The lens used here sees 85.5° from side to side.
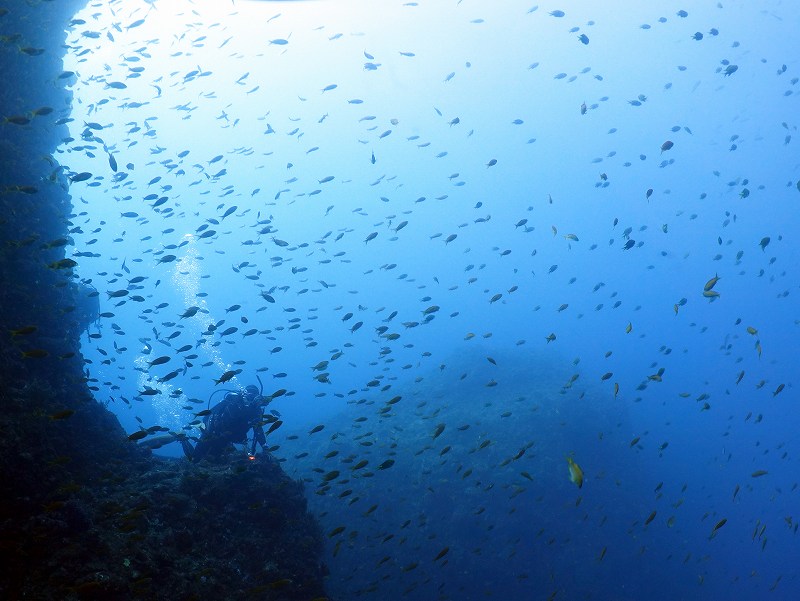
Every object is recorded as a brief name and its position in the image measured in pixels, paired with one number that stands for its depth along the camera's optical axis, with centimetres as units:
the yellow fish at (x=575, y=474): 430
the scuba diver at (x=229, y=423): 1083
